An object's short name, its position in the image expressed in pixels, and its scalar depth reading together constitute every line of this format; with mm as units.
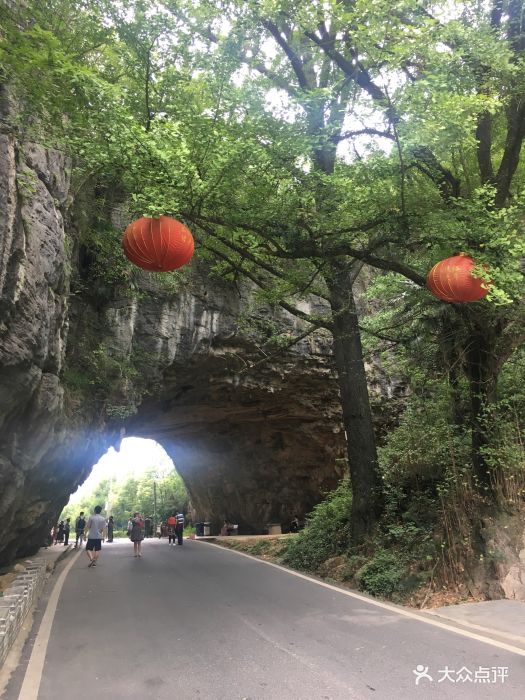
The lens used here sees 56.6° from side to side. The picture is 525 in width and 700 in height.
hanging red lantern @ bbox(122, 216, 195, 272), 4992
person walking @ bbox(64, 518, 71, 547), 21078
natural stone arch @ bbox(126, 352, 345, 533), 16578
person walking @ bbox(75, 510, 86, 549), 19125
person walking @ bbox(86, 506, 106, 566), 11961
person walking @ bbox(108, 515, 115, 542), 26047
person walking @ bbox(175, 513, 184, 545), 19516
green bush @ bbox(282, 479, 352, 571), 9578
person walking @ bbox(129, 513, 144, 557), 14375
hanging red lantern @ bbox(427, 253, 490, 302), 5379
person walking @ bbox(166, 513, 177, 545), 20750
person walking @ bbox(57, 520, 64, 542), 22278
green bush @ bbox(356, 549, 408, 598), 6957
